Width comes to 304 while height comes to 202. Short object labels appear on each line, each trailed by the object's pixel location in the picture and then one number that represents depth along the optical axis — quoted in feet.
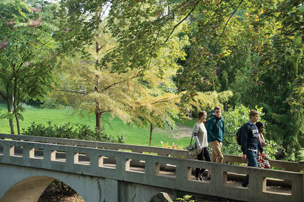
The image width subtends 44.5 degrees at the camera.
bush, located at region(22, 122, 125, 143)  61.11
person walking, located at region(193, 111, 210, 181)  30.69
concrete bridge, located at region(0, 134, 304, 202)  28.22
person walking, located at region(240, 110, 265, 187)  28.12
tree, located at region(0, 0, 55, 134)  55.31
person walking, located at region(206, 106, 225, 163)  31.55
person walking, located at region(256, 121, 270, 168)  30.35
